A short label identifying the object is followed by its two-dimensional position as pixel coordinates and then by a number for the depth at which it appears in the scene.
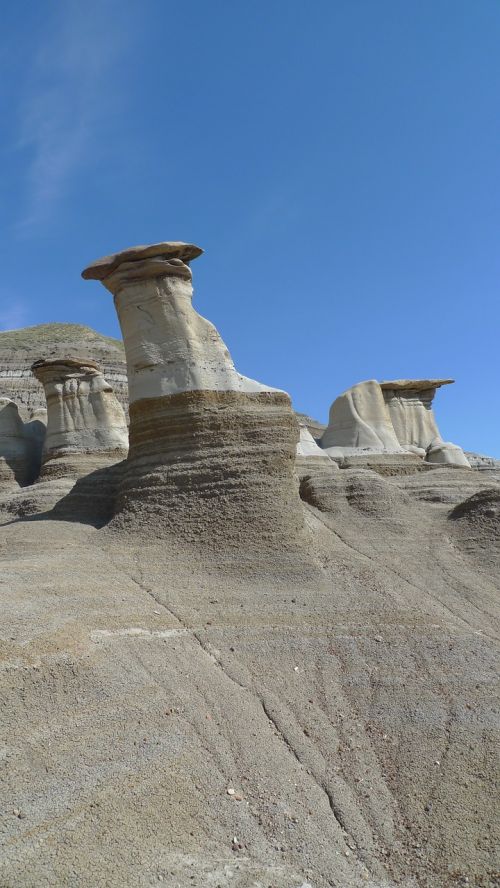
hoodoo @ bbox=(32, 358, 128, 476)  21.00
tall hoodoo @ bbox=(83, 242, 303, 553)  10.48
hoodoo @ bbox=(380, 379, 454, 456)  30.42
